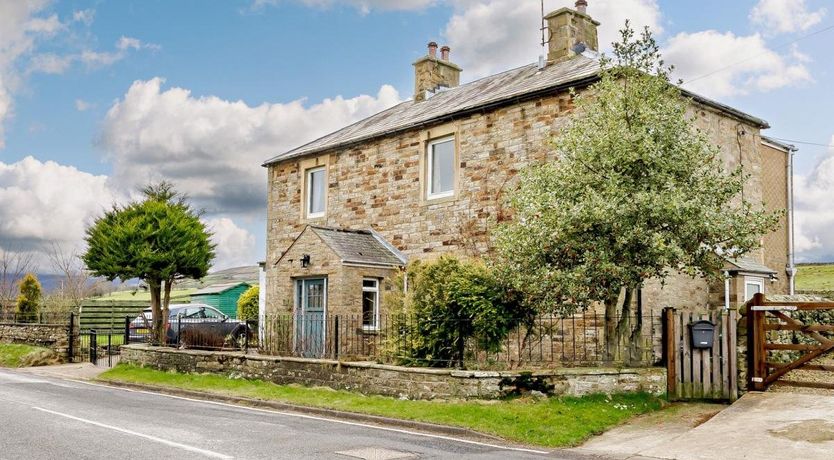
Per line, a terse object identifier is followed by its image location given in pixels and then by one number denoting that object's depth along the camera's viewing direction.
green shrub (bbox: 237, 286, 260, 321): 30.11
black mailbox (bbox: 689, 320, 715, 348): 13.45
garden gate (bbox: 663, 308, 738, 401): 13.27
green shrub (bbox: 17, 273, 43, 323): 33.47
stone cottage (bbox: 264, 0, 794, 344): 18.70
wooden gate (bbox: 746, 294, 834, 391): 12.64
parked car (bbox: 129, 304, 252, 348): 20.31
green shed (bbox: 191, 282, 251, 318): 49.72
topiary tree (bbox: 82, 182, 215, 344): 24.06
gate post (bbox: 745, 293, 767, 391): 13.23
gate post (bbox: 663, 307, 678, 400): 13.59
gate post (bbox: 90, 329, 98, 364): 25.02
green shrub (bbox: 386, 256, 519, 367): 14.70
